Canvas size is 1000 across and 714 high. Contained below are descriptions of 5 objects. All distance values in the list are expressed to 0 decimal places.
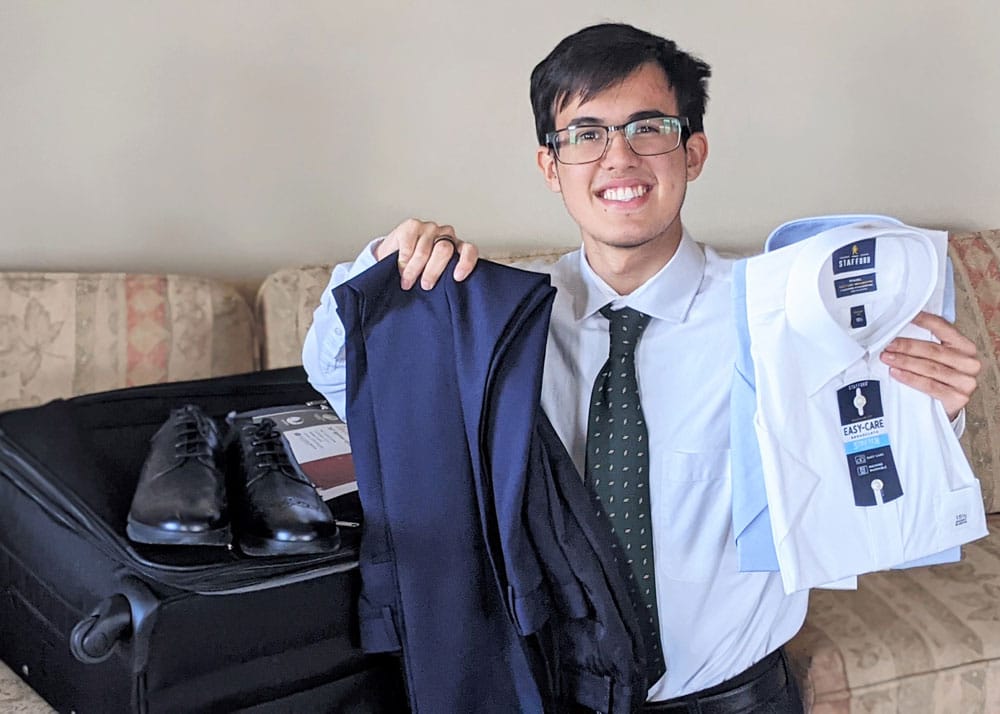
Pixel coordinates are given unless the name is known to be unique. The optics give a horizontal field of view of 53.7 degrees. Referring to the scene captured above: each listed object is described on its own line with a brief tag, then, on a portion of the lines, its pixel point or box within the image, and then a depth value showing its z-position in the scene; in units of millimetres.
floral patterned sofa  1455
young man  1204
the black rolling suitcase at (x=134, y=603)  1015
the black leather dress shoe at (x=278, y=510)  1077
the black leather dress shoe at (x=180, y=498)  1053
